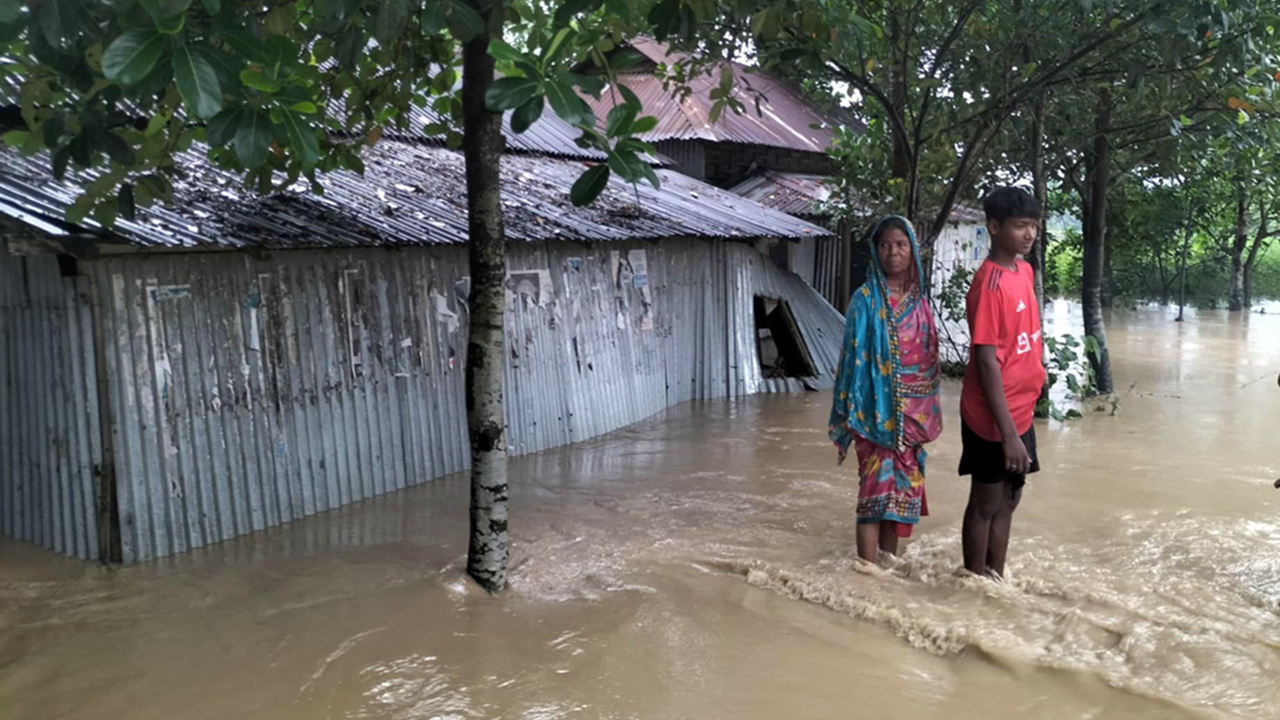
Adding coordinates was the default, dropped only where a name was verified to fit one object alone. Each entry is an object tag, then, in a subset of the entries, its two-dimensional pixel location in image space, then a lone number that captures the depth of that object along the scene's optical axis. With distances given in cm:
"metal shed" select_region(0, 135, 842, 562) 520
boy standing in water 452
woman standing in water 495
